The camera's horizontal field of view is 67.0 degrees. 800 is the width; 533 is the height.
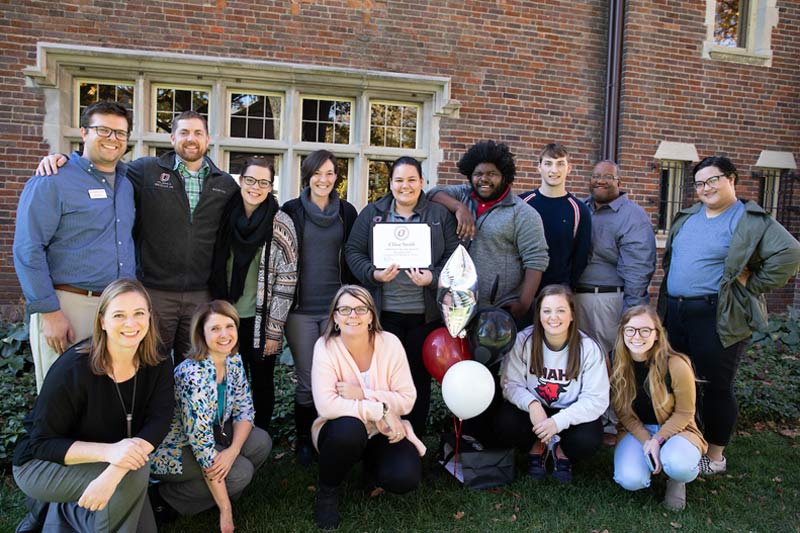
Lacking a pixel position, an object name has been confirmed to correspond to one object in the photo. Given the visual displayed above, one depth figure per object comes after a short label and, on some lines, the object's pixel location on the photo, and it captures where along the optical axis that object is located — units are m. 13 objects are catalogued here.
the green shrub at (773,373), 5.25
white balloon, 3.21
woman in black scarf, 3.49
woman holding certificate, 3.53
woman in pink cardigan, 3.08
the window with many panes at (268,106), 6.49
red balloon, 3.37
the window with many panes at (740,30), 7.86
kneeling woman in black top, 2.51
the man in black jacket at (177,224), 3.42
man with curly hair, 3.62
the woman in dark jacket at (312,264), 3.64
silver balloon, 3.26
